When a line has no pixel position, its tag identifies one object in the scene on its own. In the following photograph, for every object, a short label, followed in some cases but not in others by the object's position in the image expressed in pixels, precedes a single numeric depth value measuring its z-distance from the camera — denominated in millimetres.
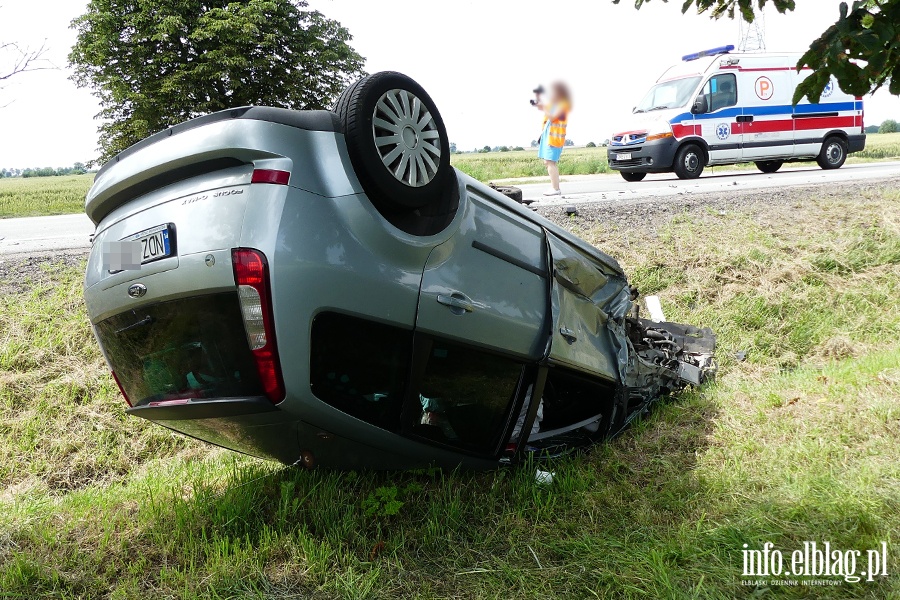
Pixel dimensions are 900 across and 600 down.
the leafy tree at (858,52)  2660
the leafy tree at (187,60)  26500
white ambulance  14469
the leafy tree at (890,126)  66250
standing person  10391
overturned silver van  2373
